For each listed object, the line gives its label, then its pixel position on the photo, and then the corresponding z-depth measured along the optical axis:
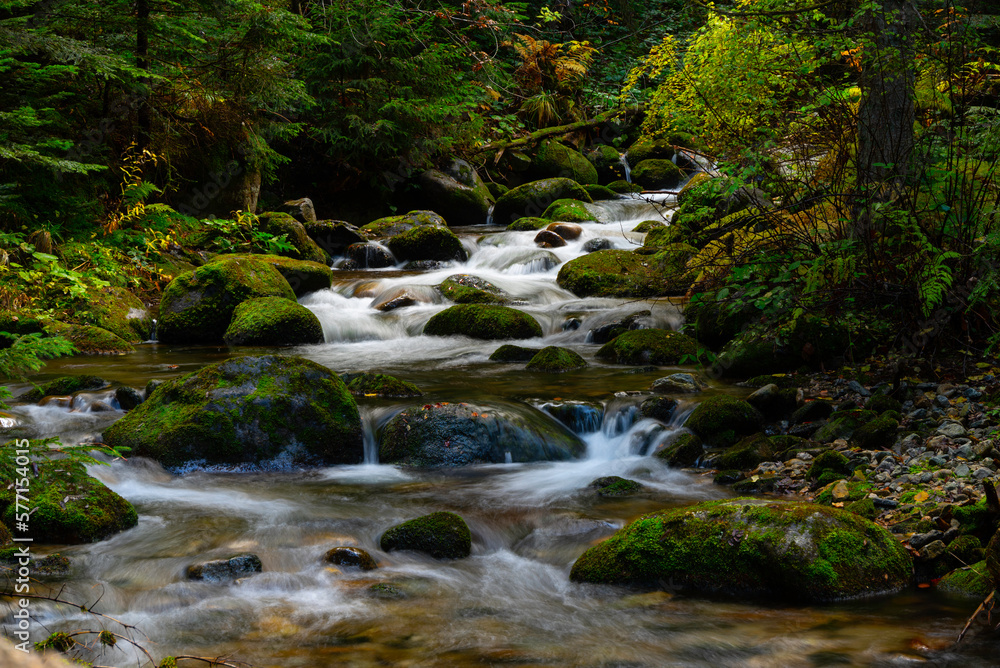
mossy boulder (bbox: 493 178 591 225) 19.50
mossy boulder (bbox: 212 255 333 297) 12.83
